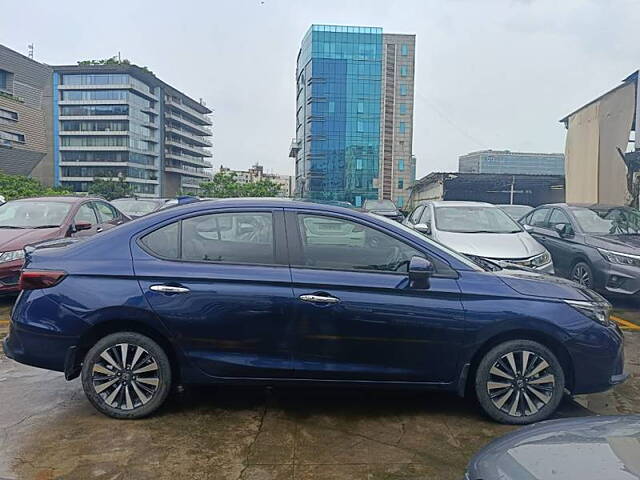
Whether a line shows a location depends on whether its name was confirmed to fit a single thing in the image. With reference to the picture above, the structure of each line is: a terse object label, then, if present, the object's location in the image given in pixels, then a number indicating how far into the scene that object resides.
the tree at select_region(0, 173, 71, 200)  32.69
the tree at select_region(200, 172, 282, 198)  52.31
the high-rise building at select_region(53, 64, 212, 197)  76.03
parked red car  6.61
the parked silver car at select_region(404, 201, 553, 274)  6.89
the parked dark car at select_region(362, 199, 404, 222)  20.23
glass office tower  66.25
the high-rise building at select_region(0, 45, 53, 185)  60.19
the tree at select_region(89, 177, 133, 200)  69.69
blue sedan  3.52
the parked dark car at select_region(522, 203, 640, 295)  7.09
